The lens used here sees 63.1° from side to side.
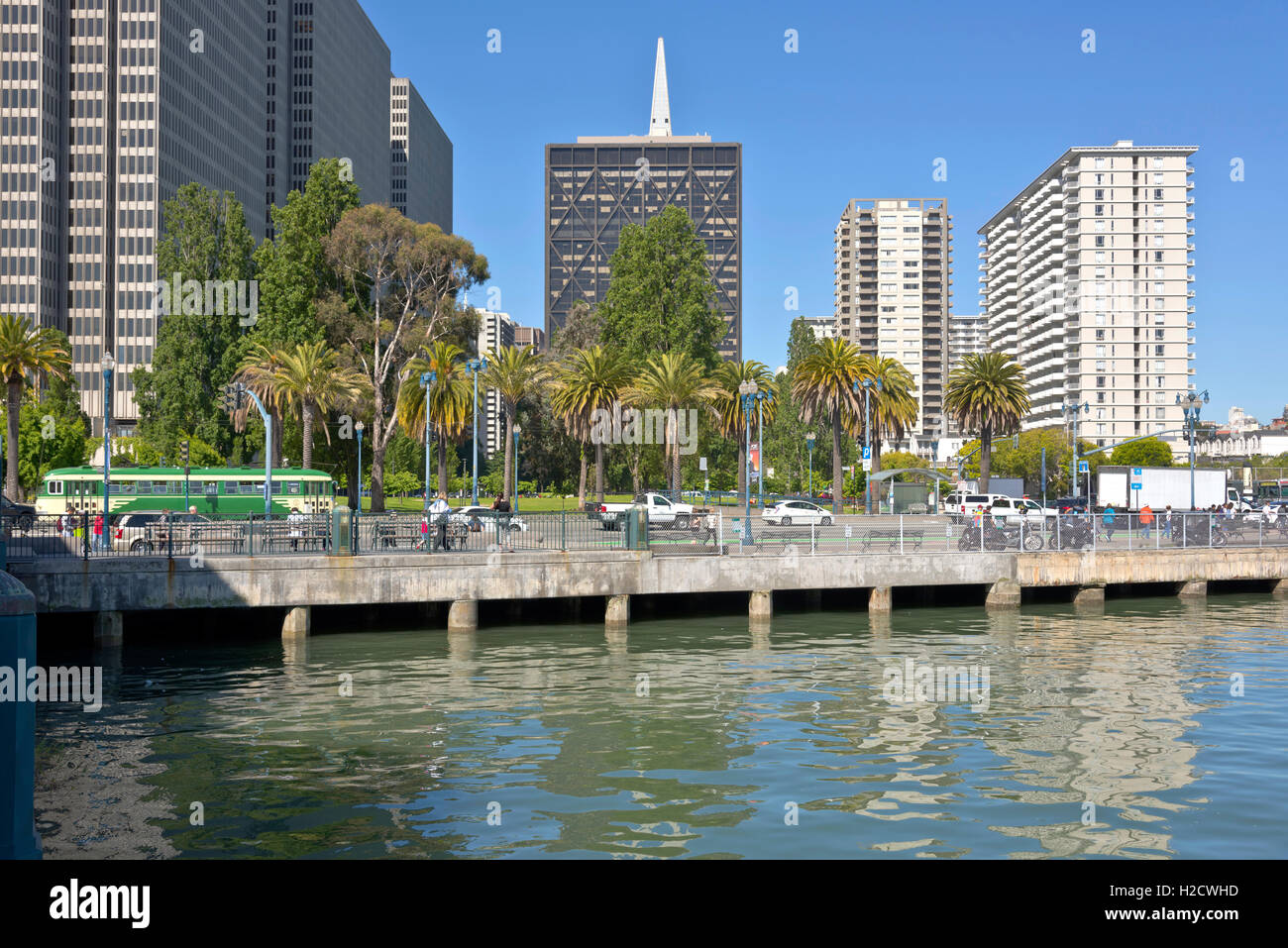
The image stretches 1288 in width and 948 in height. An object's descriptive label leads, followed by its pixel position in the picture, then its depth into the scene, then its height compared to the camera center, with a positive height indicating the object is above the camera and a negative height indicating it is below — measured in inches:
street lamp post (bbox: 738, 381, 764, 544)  2011.2 +167.4
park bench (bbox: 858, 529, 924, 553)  1369.3 -86.0
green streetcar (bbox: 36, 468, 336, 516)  2119.8 -37.0
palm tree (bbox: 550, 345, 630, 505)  2714.1 +222.8
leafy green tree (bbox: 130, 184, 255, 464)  3120.1 +427.4
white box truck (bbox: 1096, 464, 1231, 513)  2802.7 -34.8
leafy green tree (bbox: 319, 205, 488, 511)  2780.5 +508.6
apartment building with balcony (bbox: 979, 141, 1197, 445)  6033.5 +1095.8
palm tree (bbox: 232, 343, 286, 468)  2610.7 +242.7
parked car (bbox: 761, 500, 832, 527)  2087.8 -79.4
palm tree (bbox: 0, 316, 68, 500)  2501.2 +273.7
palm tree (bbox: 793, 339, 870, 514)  2878.9 +263.9
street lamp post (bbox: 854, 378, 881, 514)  2562.5 +122.5
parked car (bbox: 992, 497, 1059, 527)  2155.5 -70.4
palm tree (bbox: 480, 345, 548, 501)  2768.2 +264.9
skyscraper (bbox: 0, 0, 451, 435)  4923.7 +1538.9
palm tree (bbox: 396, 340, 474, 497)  2674.7 +208.0
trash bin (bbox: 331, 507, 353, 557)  1124.5 -63.5
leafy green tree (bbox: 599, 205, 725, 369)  3420.3 +596.4
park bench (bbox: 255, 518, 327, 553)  1127.6 -68.3
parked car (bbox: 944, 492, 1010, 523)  2248.2 -65.3
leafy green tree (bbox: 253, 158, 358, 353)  2812.5 +556.4
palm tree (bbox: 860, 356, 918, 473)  3041.3 +226.1
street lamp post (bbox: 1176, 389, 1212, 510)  2502.3 +168.3
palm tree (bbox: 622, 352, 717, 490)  2691.9 +217.0
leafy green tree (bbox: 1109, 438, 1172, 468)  4889.3 +102.5
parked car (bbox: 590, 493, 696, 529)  1848.8 -69.9
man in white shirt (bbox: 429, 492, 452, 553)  1202.0 -62.2
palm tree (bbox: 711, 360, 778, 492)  2950.3 +226.3
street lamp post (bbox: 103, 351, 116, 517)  1429.7 +126.5
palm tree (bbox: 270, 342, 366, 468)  2544.3 +224.4
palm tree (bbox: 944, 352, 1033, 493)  3134.8 +235.7
